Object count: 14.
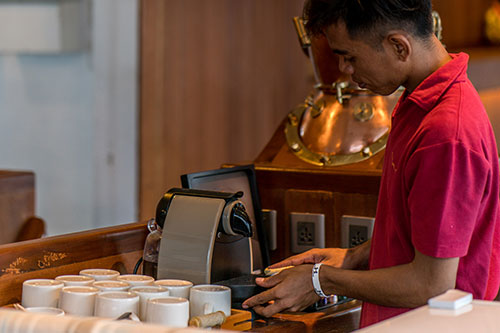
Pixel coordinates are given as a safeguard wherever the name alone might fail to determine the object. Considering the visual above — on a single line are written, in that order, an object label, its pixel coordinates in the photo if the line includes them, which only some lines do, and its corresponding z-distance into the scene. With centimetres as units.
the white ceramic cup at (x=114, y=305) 250
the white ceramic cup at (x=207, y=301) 259
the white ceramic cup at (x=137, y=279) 266
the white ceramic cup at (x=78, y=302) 254
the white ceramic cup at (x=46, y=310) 247
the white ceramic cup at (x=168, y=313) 249
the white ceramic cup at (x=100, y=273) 271
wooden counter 269
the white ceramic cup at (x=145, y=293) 254
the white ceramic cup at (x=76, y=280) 264
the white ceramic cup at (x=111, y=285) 260
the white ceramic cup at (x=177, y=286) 263
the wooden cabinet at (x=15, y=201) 406
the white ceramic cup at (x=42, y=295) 259
